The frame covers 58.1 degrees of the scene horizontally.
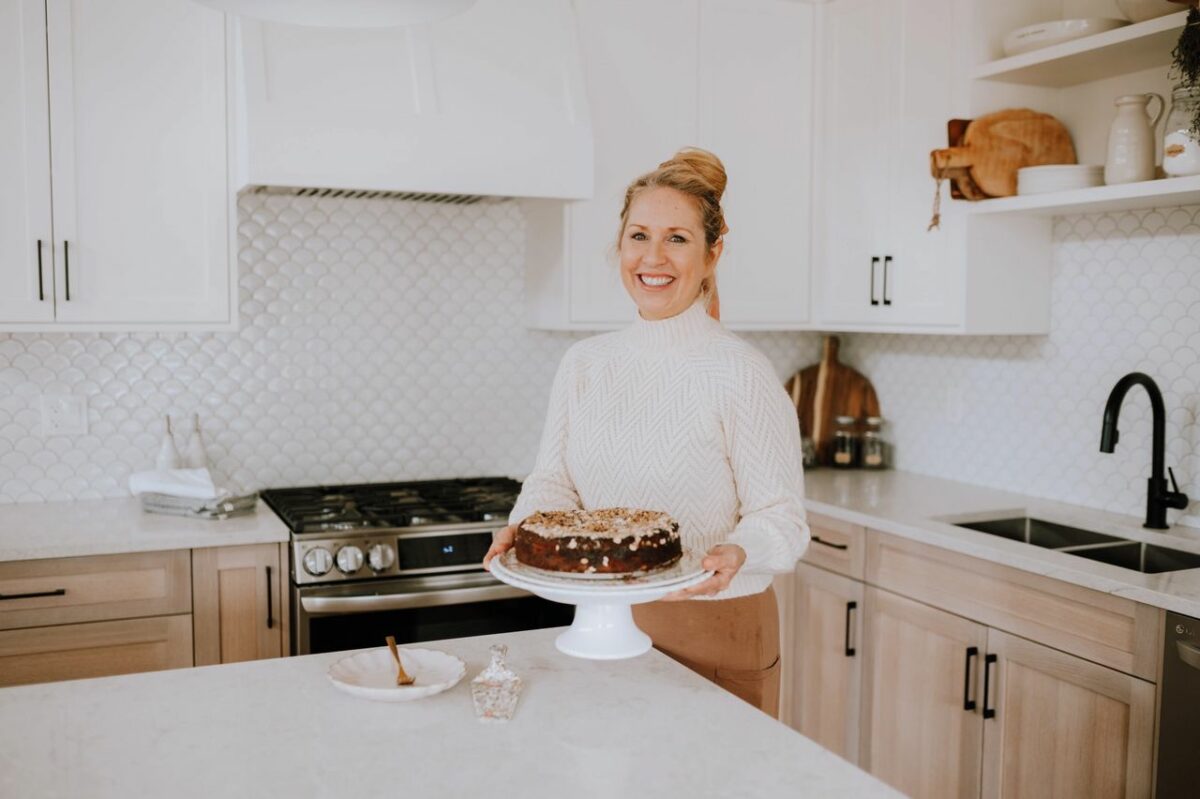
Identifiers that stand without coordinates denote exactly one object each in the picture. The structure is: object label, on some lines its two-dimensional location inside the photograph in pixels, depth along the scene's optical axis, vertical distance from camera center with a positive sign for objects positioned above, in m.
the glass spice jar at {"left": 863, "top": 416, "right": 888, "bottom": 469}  3.78 -0.38
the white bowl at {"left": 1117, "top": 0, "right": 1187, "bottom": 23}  2.62 +0.83
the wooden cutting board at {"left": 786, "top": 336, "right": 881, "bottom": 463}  3.89 -0.20
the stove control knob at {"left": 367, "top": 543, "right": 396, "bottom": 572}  2.84 -0.58
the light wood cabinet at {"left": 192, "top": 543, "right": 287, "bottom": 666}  2.73 -0.69
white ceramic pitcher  2.65 +0.50
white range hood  2.73 +0.61
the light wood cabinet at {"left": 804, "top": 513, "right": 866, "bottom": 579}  3.05 -0.59
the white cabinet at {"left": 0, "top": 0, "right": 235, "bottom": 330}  2.74 +0.43
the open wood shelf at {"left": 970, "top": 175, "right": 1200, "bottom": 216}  2.50 +0.36
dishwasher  2.13 -0.73
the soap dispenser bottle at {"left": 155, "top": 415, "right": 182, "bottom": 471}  3.09 -0.35
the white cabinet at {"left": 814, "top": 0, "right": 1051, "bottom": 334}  3.10 +0.43
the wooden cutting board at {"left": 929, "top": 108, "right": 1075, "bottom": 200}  2.97 +0.53
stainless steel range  2.78 -0.64
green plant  2.40 +0.65
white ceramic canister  2.46 +0.47
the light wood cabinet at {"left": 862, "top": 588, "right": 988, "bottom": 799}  2.71 -0.94
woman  1.98 -0.16
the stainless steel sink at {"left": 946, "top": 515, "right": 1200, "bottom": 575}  2.68 -0.53
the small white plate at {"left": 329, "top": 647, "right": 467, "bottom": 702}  1.58 -0.52
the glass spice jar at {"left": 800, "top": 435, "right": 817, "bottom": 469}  3.79 -0.39
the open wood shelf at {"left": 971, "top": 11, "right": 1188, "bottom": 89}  2.58 +0.74
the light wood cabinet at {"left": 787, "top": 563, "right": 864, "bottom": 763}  3.11 -0.94
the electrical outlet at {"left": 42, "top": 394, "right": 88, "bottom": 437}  3.05 -0.23
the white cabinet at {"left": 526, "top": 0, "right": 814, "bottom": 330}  3.30 +0.65
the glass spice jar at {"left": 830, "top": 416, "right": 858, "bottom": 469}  3.77 -0.37
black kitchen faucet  2.68 -0.24
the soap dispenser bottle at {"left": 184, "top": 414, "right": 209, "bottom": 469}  3.15 -0.34
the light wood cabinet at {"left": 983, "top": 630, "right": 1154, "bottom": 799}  2.27 -0.86
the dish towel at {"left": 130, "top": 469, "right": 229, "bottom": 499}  2.88 -0.40
